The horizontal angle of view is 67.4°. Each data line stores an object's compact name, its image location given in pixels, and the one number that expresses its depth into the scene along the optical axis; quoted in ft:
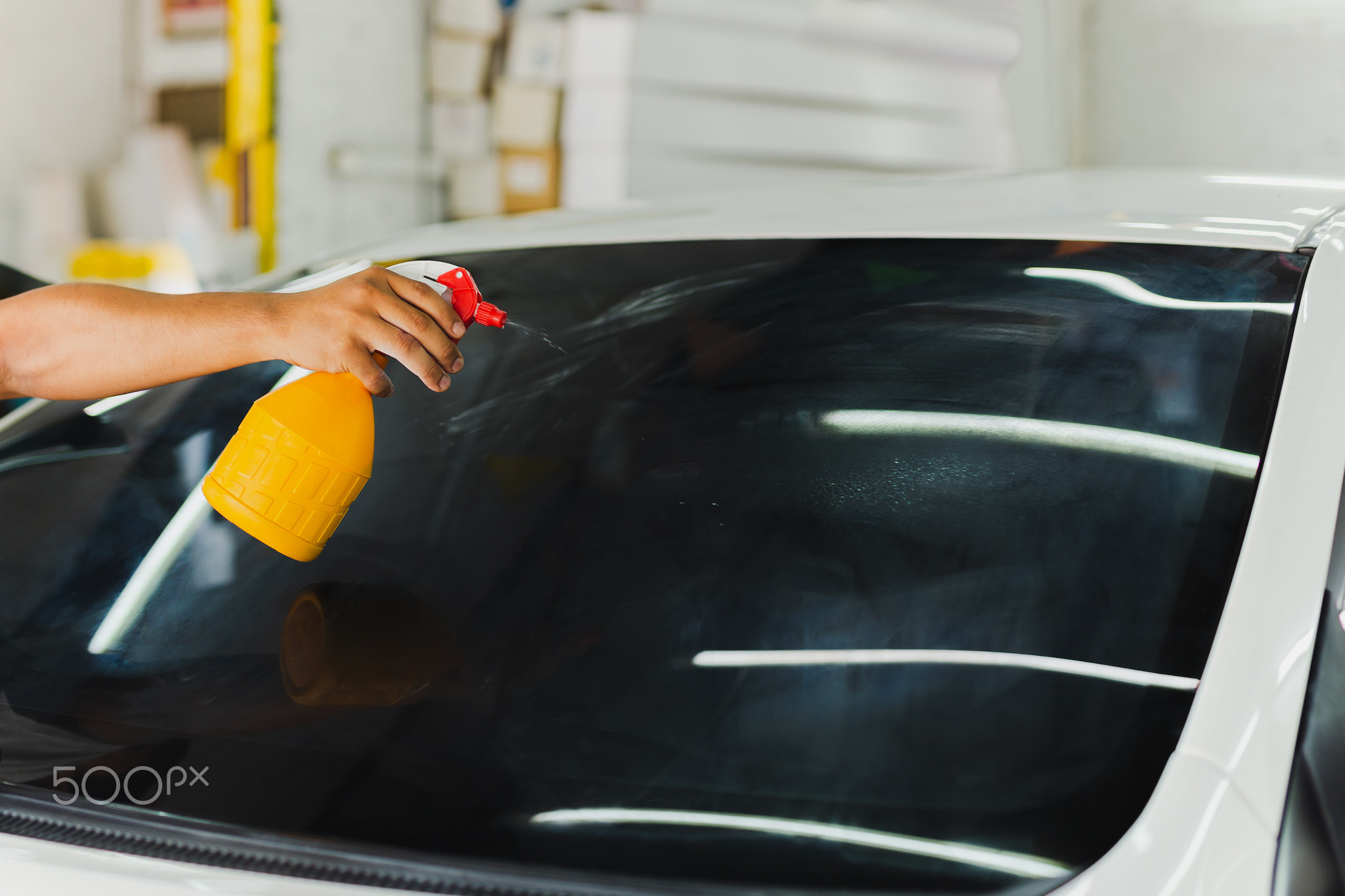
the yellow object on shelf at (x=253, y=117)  9.98
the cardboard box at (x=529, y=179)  10.04
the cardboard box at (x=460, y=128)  10.75
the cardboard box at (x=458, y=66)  10.52
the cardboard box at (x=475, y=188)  10.44
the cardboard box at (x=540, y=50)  9.83
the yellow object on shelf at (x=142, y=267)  10.69
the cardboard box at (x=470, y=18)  10.23
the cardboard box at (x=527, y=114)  9.88
